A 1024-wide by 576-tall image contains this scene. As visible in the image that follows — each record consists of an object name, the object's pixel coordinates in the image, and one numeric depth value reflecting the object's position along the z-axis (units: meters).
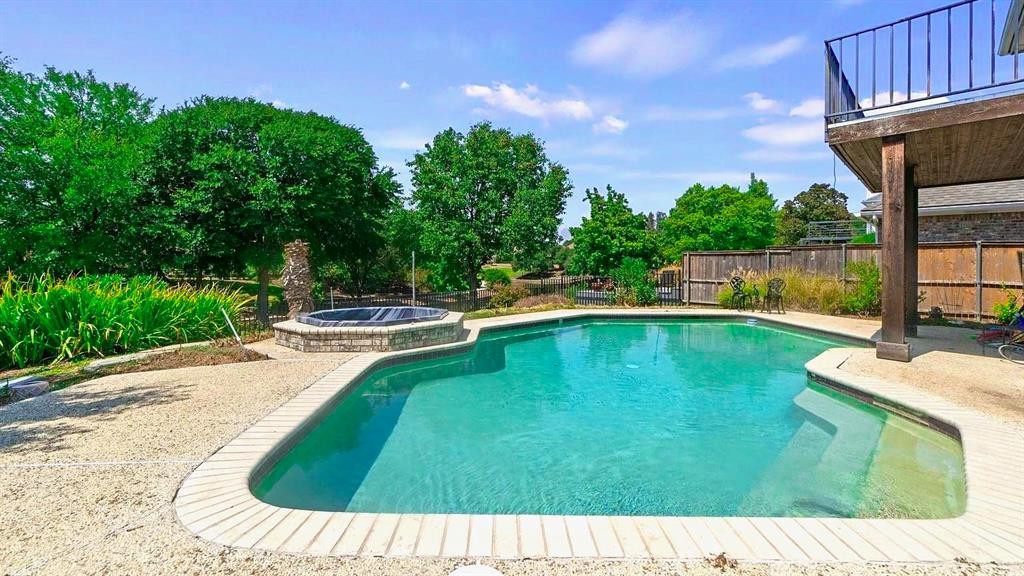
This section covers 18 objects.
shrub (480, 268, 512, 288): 25.41
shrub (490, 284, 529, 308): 15.12
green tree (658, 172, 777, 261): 35.28
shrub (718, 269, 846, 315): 12.52
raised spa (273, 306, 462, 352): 8.65
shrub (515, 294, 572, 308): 15.60
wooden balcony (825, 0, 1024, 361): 5.93
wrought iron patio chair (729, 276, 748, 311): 13.98
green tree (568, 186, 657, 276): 23.03
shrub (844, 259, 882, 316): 11.79
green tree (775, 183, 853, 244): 42.62
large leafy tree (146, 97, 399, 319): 13.78
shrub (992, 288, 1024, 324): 8.14
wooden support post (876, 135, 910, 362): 6.58
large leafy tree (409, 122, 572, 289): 17.88
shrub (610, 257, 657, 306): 15.56
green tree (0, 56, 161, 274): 12.24
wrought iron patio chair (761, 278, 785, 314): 13.20
